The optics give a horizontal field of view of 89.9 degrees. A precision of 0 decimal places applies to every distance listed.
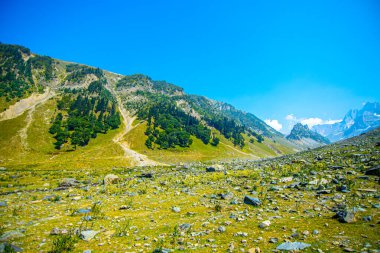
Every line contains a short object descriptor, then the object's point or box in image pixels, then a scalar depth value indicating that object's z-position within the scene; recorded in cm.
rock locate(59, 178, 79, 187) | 3325
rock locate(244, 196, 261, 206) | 1570
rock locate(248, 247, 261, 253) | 851
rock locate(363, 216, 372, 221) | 1059
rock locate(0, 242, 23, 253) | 880
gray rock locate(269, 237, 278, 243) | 924
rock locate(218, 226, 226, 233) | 1102
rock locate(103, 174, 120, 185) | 3334
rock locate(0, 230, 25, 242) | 1062
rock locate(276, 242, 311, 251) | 847
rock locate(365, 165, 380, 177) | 1883
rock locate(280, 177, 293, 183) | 2241
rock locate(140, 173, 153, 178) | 3945
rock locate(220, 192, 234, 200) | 1894
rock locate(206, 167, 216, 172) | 4073
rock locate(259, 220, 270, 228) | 1120
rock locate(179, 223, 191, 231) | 1183
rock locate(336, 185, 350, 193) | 1592
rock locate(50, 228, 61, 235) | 1152
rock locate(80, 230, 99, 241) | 1091
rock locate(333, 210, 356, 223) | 1070
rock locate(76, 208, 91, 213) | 1650
